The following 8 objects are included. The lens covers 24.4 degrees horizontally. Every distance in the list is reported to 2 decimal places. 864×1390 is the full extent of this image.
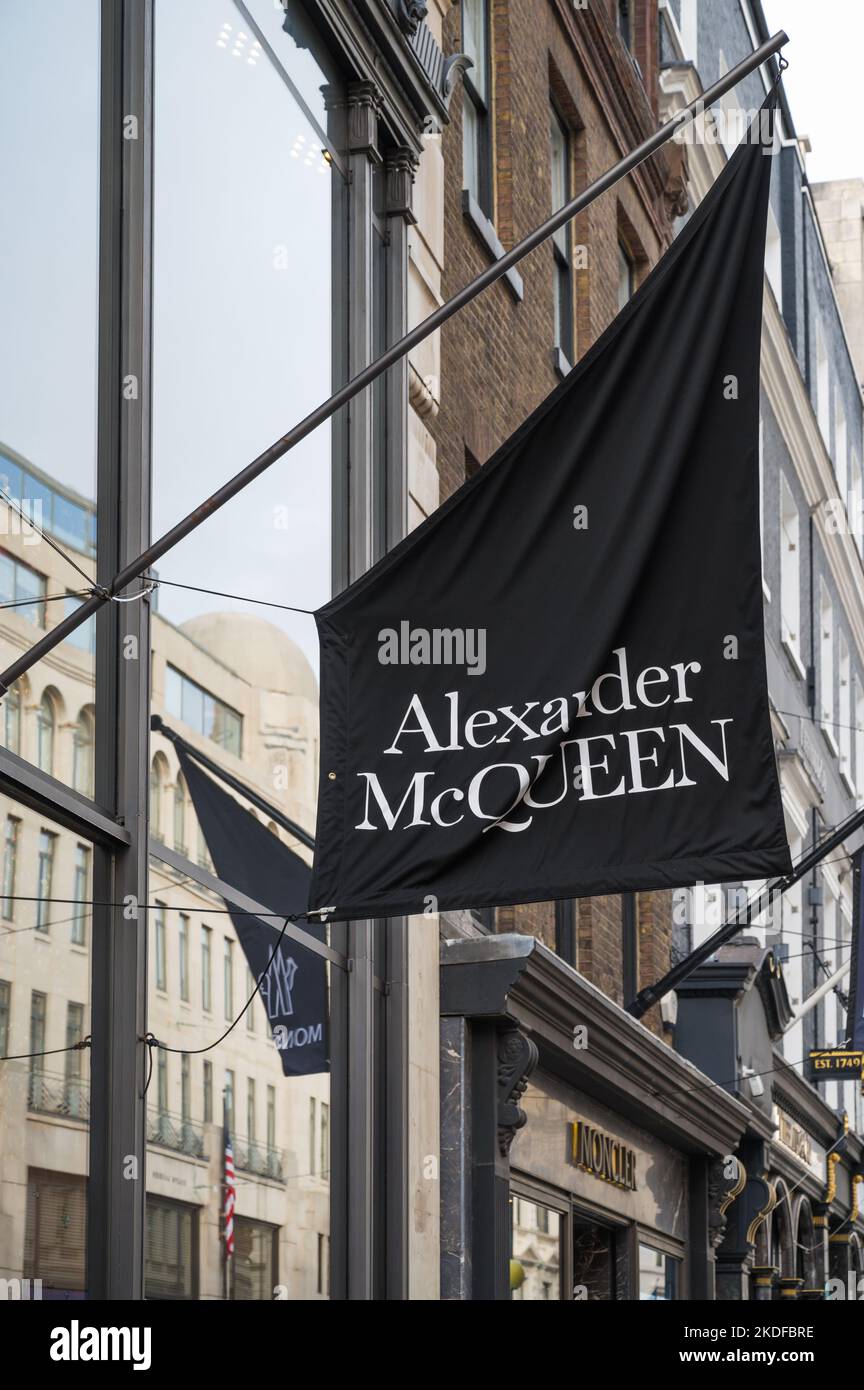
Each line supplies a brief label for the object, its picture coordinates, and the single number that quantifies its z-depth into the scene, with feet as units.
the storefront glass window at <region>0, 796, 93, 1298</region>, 21.38
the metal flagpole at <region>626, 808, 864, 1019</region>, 52.85
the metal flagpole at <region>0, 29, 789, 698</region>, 20.21
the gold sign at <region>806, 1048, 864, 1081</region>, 80.94
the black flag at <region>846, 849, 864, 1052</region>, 64.13
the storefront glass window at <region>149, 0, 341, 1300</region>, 26.84
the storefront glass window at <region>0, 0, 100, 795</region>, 22.62
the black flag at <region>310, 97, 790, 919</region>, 23.61
